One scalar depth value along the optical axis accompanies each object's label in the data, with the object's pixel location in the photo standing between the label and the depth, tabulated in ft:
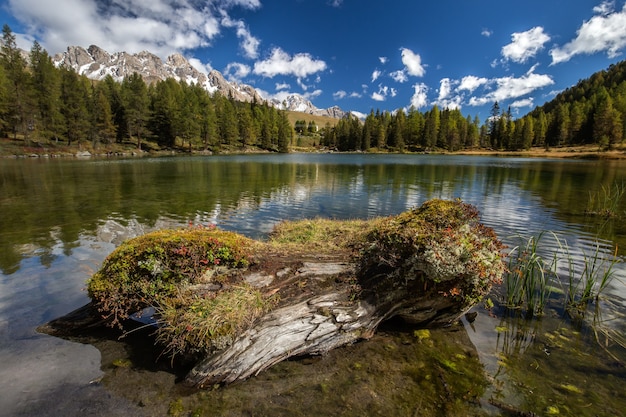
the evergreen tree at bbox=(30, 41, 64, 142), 261.44
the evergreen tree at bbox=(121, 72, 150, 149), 327.47
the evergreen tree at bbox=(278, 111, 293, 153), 496.64
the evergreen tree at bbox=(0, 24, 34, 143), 240.53
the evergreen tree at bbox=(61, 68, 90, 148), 271.08
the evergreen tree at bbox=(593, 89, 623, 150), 346.13
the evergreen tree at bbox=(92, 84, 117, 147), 292.81
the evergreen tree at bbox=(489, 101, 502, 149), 506.93
